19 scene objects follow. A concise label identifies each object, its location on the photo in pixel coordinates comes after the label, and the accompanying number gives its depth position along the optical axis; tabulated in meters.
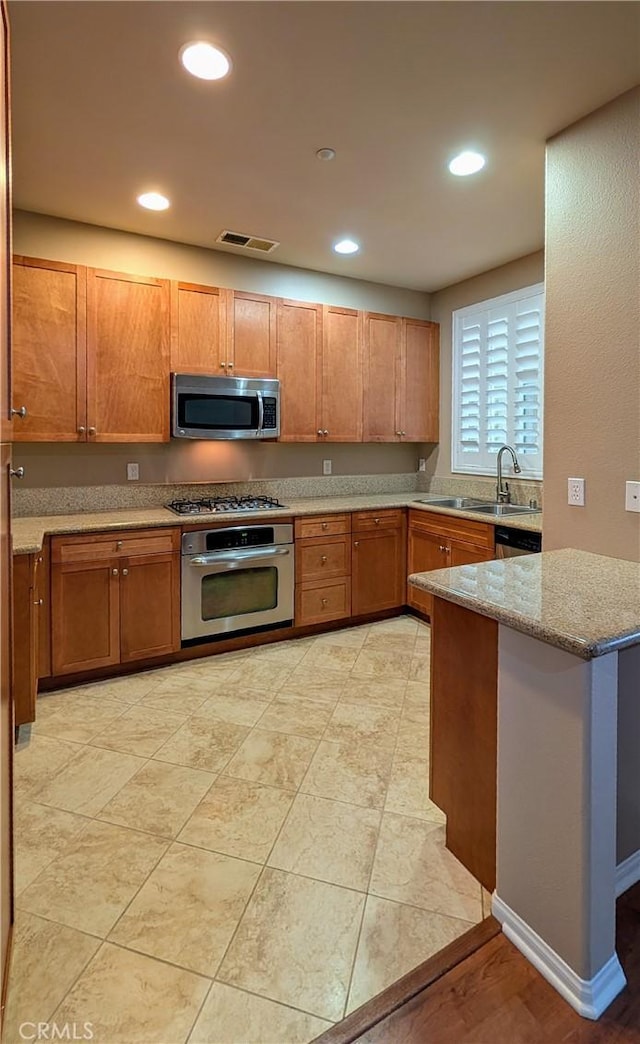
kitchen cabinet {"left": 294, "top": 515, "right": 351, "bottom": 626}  3.82
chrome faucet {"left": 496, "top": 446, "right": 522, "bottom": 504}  4.07
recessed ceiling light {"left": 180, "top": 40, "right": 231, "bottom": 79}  1.86
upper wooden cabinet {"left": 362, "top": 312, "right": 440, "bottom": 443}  4.36
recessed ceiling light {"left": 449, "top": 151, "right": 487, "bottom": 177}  2.53
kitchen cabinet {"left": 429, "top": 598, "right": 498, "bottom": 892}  1.58
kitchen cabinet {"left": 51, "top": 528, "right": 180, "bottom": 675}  3.02
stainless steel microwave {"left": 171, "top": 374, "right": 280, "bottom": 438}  3.52
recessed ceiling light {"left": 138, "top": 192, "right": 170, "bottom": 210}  2.95
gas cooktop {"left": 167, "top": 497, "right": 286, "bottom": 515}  3.61
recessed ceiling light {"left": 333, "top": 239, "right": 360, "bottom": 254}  3.62
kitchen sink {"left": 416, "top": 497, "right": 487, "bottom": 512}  4.20
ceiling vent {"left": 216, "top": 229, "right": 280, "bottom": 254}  3.51
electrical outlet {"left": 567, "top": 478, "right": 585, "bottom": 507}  2.30
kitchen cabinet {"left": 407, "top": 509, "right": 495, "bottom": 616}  3.50
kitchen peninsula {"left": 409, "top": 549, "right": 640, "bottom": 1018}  1.25
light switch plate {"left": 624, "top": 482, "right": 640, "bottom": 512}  2.08
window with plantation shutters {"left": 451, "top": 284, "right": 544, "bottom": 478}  3.82
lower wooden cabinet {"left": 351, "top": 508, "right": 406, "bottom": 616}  4.04
